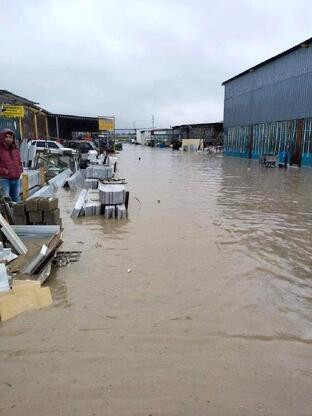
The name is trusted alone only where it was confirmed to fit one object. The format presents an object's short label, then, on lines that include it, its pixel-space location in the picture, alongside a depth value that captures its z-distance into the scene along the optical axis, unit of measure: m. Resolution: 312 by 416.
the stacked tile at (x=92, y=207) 9.80
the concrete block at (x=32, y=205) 7.25
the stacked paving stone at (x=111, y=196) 9.88
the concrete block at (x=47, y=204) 7.30
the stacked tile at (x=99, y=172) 15.11
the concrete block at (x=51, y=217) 7.48
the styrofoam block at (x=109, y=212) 9.62
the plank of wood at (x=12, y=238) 5.90
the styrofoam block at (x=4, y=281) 4.17
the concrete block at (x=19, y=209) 7.30
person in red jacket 7.92
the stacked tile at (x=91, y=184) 13.56
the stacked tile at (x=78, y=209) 9.62
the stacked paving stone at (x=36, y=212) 7.29
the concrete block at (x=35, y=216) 7.38
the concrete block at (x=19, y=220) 7.43
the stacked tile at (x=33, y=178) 12.54
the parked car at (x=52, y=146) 22.67
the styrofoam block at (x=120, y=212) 9.64
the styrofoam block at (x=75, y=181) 15.45
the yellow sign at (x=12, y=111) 16.56
